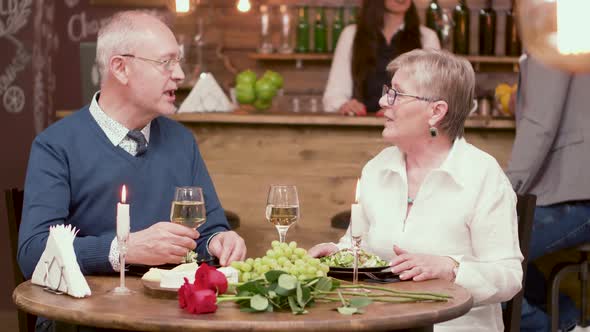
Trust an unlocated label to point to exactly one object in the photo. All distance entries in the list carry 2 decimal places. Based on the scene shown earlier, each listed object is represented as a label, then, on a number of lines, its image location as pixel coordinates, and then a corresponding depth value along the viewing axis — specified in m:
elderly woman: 2.49
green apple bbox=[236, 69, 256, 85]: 4.73
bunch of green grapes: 2.08
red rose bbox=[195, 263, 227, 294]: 1.93
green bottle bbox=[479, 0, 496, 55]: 6.71
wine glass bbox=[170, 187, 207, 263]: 2.22
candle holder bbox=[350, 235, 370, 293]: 2.21
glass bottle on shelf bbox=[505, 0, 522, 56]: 6.68
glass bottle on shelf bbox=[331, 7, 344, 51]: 6.82
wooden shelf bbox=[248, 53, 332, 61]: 6.90
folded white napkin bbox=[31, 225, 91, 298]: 2.03
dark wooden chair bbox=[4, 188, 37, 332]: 2.78
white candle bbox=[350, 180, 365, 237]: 2.18
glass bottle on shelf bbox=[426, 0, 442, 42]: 6.48
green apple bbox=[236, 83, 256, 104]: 4.70
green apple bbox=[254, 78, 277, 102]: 4.69
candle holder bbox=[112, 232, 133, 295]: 2.09
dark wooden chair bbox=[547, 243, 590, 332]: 3.93
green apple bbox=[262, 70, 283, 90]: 4.73
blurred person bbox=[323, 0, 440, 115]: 5.32
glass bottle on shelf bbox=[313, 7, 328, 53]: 6.90
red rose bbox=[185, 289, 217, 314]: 1.87
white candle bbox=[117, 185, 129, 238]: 2.06
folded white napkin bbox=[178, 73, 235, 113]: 4.55
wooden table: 1.82
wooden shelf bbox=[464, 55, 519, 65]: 6.67
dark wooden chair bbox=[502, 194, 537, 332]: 2.81
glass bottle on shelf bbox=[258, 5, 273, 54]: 7.01
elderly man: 2.51
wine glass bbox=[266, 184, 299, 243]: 2.38
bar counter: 4.31
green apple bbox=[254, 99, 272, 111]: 4.73
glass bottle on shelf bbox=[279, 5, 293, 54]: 6.98
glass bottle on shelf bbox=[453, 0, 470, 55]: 6.68
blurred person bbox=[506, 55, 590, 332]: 3.83
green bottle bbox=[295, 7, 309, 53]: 6.95
